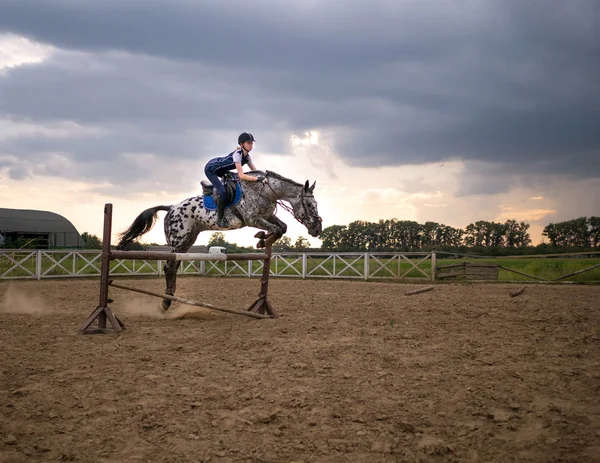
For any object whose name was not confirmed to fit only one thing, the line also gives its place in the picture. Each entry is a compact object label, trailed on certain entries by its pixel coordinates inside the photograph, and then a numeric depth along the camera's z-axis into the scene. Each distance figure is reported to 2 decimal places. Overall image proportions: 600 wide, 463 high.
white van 24.12
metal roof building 35.47
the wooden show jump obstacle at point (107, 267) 6.71
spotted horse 7.58
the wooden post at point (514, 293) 11.54
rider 7.54
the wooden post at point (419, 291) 12.71
